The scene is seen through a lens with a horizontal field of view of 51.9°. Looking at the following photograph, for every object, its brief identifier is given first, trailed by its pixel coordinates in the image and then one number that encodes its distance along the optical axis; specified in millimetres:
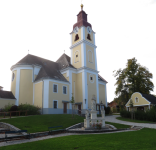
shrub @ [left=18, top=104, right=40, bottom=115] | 26288
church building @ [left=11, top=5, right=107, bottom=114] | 30484
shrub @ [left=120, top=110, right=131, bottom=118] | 29773
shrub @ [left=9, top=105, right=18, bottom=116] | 26558
